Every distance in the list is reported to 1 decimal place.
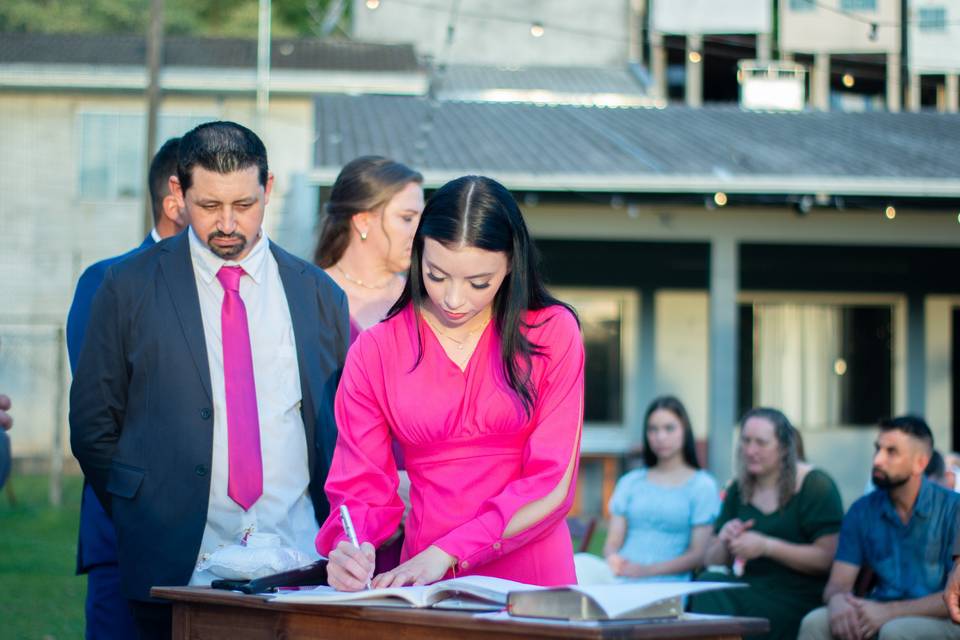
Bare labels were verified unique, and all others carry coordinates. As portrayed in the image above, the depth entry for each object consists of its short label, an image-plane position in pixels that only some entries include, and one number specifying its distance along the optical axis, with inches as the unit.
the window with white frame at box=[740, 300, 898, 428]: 614.5
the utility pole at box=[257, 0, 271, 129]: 661.9
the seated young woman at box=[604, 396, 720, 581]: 267.1
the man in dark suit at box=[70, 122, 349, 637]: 127.0
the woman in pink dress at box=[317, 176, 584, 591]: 109.7
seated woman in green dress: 238.1
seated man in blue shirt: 215.0
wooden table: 82.1
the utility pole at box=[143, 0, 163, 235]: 625.0
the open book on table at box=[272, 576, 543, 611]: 91.9
